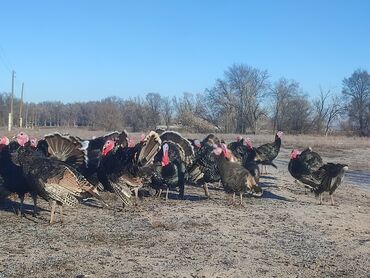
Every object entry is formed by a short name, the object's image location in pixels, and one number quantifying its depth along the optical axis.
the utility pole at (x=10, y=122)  46.28
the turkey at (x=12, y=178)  8.24
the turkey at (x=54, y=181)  7.73
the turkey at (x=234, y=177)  10.02
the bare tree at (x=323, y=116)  69.22
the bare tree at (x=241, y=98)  71.00
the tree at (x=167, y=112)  68.88
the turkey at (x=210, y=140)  13.75
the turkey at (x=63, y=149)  10.20
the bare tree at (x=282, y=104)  70.19
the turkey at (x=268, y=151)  14.61
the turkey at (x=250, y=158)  11.68
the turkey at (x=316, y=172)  10.93
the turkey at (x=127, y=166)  9.13
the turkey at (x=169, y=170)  10.40
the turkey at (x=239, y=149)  13.80
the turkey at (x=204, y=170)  10.91
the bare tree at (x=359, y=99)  68.56
